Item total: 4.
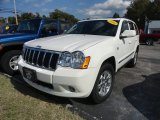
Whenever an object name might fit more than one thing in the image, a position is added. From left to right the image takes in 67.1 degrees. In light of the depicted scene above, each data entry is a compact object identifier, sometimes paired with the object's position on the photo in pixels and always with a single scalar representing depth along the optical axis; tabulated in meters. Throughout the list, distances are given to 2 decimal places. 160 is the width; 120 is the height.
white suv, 2.02
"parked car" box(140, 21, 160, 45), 11.25
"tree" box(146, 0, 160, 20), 20.70
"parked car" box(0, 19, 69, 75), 3.48
